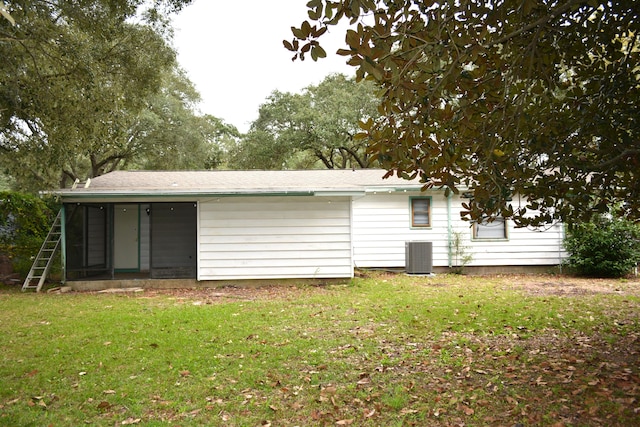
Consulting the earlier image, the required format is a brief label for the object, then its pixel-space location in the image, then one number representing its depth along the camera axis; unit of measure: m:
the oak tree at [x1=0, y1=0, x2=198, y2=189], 9.03
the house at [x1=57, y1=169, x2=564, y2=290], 11.78
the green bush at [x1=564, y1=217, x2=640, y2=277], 12.87
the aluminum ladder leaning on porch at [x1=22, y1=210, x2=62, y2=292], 11.30
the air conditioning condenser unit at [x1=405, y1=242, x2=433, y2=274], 13.62
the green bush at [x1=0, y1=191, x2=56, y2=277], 11.99
